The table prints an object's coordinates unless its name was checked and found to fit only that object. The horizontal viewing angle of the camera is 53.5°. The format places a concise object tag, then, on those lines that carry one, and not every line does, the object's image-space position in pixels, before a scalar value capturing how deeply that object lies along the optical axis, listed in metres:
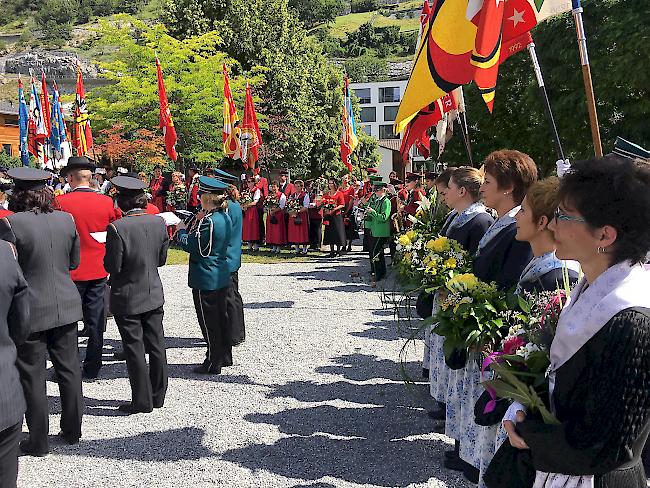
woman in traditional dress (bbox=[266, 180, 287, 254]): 17.80
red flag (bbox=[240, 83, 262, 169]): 19.14
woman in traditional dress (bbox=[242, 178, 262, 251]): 18.72
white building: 93.38
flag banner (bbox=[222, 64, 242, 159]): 18.84
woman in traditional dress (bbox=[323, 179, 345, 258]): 17.16
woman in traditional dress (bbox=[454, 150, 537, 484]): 3.98
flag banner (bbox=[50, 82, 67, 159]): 22.55
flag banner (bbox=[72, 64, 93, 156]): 19.78
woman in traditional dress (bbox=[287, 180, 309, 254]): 17.45
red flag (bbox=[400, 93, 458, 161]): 7.11
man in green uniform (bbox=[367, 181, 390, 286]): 12.70
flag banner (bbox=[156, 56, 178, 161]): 15.83
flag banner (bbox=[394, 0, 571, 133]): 4.54
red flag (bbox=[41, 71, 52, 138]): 22.80
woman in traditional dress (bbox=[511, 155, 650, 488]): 1.89
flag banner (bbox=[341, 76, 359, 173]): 17.75
